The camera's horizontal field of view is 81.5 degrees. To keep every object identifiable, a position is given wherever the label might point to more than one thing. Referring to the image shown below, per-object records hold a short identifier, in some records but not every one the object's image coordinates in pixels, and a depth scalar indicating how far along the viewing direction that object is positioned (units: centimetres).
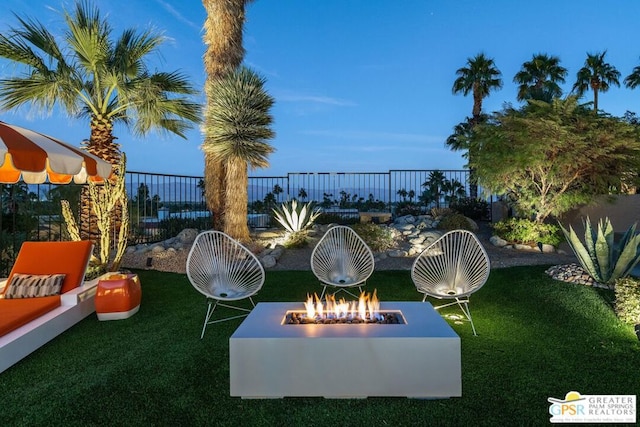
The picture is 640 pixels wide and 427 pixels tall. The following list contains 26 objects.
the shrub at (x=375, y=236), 785
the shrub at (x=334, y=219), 1180
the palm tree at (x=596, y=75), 1889
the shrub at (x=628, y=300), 375
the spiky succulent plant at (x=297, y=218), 840
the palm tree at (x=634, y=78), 1981
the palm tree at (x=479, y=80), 1531
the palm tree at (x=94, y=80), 620
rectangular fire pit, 231
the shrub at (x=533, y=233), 795
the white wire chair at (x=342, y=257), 481
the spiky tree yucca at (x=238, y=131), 771
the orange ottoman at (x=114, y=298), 403
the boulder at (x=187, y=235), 878
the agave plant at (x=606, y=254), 462
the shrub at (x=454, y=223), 995
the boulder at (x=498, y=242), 841
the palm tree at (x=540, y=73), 1614
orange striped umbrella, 320
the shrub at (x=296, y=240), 813
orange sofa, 299
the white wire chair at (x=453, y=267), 409
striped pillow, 384
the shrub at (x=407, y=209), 1400
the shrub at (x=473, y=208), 1288
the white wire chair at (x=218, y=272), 393
